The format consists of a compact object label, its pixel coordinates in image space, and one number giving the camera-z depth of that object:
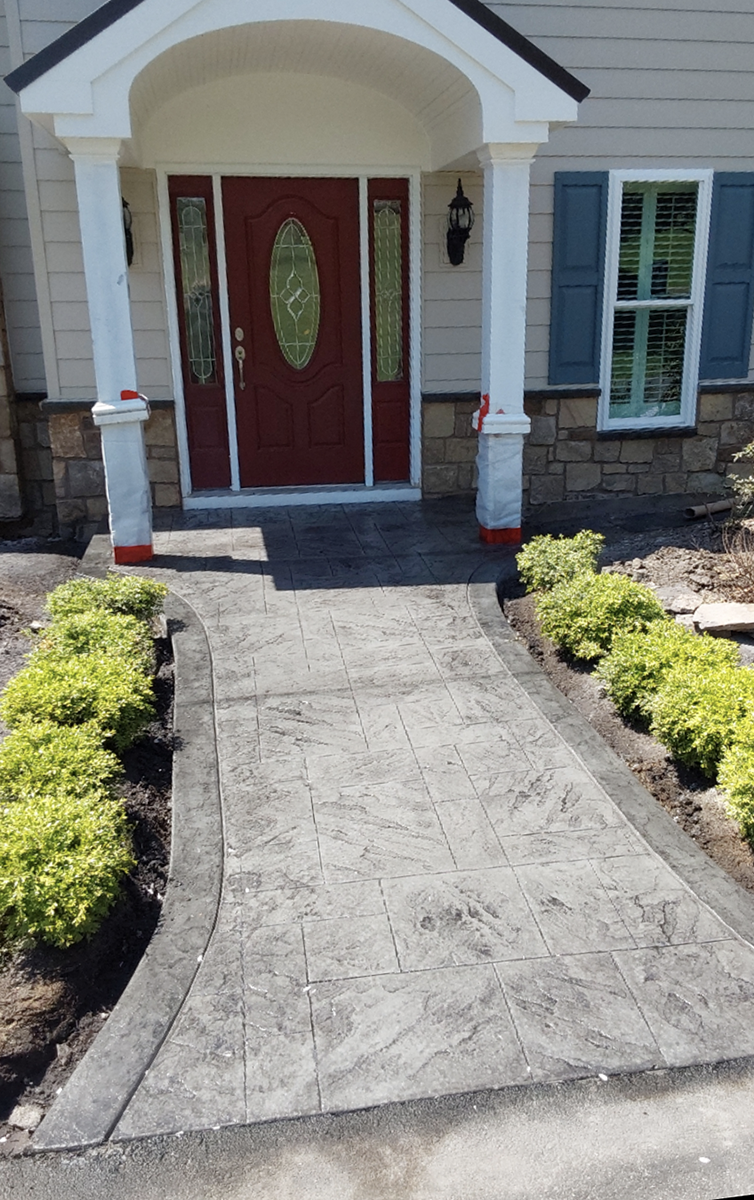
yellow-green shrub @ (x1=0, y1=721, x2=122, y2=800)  3.52
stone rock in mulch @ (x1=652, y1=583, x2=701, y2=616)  5.56
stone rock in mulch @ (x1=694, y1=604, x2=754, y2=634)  5.11
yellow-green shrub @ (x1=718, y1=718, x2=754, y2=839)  3.42
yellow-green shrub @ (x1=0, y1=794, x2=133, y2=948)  2.92
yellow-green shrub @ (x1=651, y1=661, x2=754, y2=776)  3.83
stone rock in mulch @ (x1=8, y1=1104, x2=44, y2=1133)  2.53
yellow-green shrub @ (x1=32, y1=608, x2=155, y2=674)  4.73
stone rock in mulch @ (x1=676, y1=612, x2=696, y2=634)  5.38
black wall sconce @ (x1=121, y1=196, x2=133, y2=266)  7.07
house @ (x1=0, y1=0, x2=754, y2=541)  6.87
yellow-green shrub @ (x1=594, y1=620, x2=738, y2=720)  4.35
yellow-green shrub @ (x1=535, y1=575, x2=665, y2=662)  4.96
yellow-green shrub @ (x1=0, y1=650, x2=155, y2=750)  4.06
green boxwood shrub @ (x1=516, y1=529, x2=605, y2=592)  5.78
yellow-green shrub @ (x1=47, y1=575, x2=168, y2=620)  5.19
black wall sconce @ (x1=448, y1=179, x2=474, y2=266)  7.41
